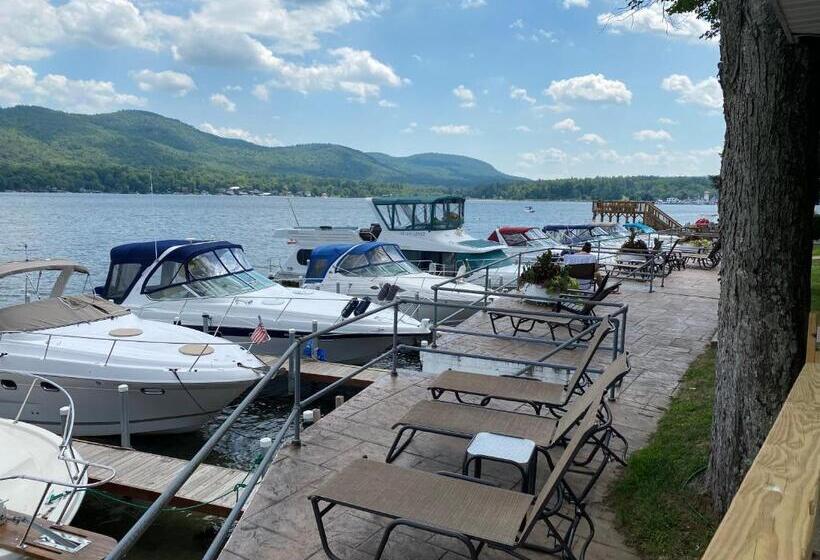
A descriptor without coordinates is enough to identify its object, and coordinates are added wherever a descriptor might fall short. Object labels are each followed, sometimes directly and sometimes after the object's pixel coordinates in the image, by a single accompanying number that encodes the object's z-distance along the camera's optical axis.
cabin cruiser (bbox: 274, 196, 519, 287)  22.06
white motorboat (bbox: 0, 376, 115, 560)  5.41
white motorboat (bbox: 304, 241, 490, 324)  15.88
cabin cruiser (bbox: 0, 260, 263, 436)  9.48
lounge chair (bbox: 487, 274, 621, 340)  9.54
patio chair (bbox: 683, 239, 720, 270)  20.03
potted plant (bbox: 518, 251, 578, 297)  10.20
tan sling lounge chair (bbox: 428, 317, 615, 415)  5.05
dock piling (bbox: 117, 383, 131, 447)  8.76
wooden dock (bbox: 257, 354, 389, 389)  11.46
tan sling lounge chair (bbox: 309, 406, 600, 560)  2.98
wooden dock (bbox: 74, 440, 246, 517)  7.09
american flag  11.55
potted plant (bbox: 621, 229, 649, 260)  18.39
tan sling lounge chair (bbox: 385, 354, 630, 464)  4.12
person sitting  11.57
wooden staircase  47.12
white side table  3.77
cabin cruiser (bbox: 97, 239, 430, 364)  13.09
